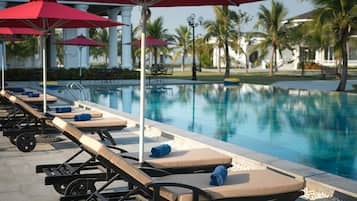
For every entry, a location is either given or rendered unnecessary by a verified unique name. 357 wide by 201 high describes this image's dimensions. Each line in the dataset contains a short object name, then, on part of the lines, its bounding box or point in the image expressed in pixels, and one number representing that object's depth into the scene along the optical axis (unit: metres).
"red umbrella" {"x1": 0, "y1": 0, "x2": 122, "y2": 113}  7.09
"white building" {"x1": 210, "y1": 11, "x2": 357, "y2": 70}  51.47
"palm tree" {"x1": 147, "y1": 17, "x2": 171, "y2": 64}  51.54
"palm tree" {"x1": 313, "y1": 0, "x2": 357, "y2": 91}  23.20
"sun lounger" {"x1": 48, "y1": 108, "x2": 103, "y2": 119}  9.19
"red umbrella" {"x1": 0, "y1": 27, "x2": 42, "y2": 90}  11.84
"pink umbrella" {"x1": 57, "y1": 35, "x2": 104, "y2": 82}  24.93
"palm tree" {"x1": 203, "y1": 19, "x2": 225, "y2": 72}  39.16
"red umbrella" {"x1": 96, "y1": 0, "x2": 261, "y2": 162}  5.22
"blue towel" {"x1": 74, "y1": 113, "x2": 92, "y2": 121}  8.67
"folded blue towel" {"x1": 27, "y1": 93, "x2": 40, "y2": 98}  12.57
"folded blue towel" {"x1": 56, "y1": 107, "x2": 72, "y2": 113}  9.79
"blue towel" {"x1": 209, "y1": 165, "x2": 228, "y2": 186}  4.09
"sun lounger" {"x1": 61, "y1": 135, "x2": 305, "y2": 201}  3.79
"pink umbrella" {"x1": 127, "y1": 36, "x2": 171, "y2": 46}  26.56
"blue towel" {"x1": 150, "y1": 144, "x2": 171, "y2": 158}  5.31
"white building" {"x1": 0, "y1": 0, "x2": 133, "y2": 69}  31.48
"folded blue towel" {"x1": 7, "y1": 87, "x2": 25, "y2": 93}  15.36
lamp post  35.91
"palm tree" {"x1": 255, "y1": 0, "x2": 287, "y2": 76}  43.19
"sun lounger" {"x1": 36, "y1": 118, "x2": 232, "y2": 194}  4.98
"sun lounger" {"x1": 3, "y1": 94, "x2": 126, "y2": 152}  7.93
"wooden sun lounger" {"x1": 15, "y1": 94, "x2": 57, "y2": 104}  11.63
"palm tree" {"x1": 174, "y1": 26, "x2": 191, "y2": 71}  60.91
